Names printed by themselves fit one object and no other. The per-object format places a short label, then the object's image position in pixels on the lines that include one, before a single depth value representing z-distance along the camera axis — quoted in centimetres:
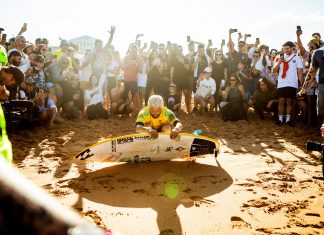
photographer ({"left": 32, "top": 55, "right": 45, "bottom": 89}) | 983
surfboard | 573
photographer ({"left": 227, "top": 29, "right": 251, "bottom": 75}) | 1158
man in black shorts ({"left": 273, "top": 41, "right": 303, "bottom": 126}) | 936
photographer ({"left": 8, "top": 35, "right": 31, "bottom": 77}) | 902
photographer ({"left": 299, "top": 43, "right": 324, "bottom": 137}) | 612
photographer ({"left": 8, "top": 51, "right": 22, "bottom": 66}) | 805
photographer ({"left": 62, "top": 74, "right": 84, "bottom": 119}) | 1075
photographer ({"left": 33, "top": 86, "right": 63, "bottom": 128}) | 921
